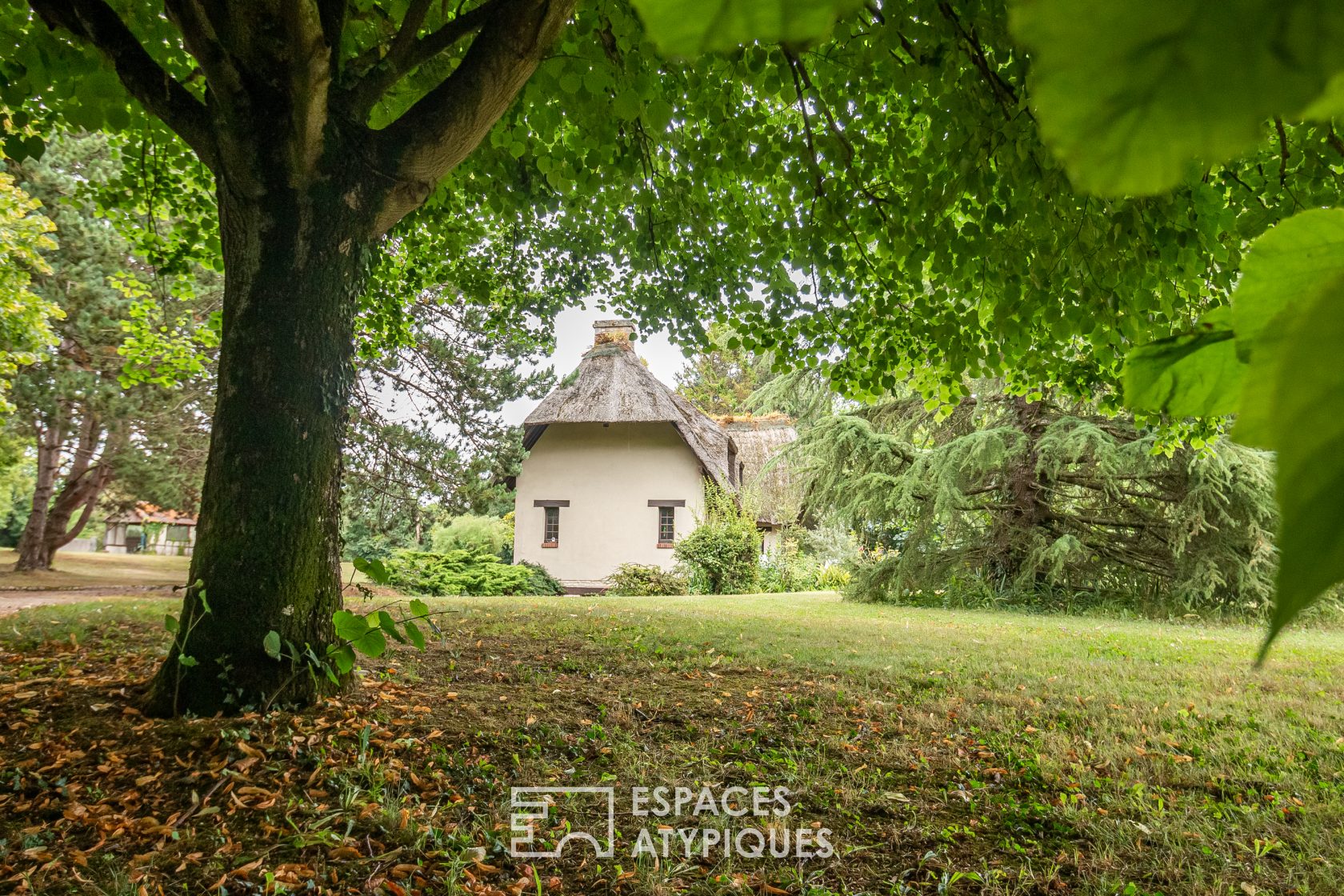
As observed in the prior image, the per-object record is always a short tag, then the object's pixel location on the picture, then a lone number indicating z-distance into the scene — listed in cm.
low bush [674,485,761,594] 1550
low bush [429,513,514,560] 1922
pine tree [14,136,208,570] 1235
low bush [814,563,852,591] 1736
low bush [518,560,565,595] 1565
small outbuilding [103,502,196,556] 3055
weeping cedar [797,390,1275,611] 1122
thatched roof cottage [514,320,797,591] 1791
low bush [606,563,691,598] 1534
